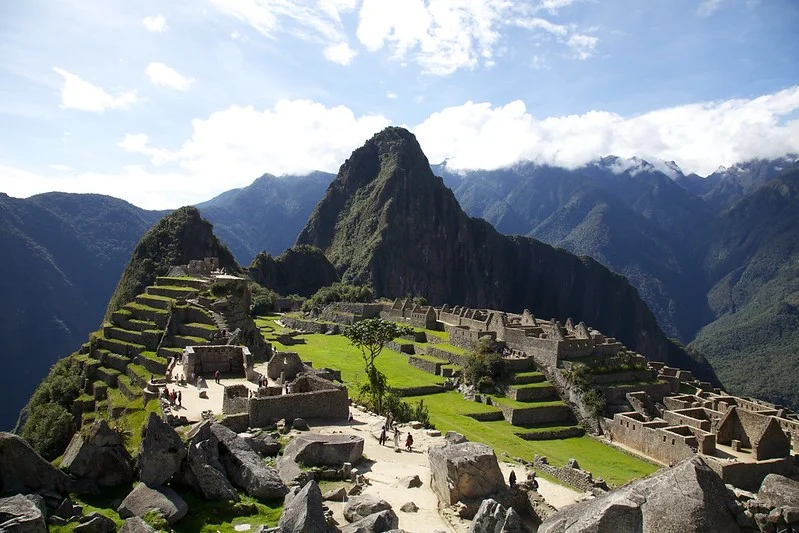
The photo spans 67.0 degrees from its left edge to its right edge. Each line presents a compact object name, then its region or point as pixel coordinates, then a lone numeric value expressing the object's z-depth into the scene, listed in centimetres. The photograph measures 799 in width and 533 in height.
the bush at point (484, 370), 4381
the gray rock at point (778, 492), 1123
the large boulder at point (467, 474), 1476
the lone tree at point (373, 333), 3659
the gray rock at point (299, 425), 2003
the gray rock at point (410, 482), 1606
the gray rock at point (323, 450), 1622
